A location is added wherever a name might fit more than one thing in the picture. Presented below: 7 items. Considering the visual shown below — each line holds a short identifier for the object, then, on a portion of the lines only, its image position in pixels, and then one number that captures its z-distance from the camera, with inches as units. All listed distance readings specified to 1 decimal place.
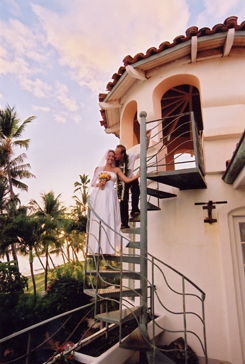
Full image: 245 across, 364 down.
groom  161.6
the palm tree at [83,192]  938.7
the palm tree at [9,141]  794.8
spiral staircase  114.3
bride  146.5
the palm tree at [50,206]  862.2
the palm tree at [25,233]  468.1
